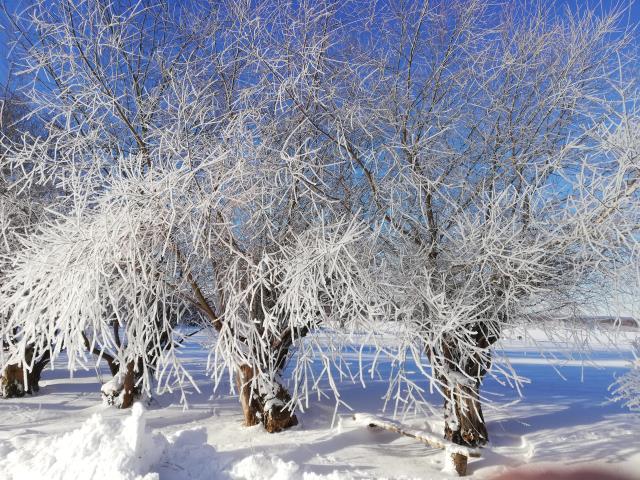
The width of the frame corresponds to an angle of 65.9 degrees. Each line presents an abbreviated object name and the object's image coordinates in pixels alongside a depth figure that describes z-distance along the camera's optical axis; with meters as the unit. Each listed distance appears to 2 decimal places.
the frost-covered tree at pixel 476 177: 5.36
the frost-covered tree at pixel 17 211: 8.09
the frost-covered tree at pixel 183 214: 4.95
